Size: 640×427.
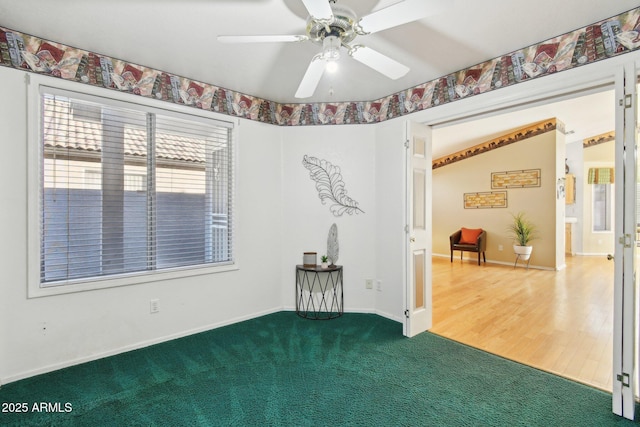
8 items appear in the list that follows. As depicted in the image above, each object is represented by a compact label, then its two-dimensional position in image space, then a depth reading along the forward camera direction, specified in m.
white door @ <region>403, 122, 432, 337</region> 2.97
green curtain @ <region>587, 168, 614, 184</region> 7.93
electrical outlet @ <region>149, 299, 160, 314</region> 2.81
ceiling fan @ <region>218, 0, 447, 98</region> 1.39
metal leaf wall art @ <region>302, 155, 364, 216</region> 3.69
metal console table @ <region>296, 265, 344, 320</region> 3.67
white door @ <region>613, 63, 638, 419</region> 1.84
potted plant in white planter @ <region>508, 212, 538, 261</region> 6.38
